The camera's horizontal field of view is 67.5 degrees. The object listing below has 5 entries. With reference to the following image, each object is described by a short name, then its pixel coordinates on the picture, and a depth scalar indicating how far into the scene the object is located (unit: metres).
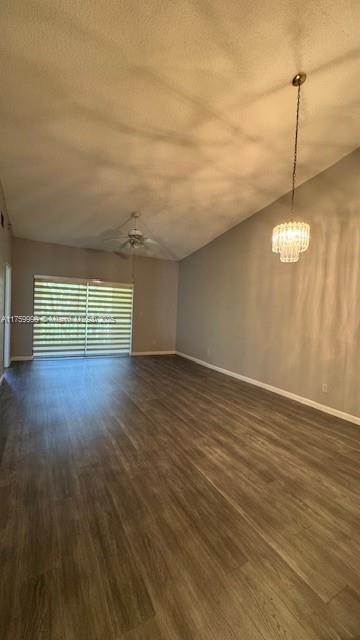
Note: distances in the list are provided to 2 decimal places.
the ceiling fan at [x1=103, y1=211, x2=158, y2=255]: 4.63
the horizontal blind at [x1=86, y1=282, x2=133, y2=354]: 7.05
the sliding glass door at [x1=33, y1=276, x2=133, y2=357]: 6.48
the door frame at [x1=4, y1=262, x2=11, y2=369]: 5.10
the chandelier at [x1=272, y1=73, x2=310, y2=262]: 2.87
